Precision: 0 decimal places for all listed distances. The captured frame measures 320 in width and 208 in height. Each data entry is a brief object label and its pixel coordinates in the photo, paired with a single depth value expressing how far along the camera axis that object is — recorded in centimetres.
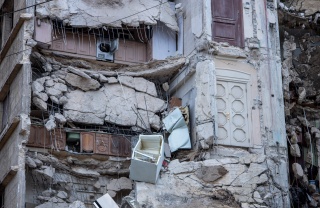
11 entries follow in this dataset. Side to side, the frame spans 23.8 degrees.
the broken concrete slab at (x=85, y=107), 1872
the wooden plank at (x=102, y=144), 1861
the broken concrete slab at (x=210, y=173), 1711
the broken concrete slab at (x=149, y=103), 1956
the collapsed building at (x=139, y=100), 1742
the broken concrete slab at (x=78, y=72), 1892
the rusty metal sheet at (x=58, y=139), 1823
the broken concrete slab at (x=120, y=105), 1917
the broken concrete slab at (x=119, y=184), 1869
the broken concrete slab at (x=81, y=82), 1898
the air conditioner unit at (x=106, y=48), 1964
